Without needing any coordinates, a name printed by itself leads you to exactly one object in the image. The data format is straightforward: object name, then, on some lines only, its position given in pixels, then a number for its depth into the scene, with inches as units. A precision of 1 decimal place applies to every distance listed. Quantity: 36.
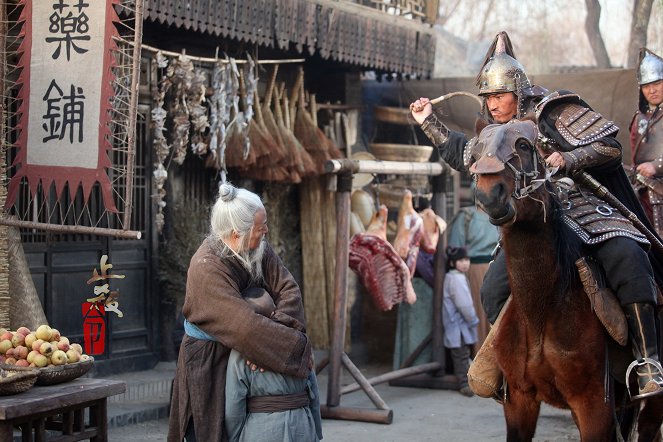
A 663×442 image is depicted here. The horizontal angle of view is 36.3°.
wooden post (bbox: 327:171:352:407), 343.3
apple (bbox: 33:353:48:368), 224.5
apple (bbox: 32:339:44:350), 230.1
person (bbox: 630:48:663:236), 323.3
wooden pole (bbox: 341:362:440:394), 358.3
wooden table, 203.6
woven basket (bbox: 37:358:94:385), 223.5
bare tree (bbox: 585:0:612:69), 667.4
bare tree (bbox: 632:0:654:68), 623.5
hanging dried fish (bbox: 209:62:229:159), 365.7
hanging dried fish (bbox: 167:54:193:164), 350.6
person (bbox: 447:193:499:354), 450.9
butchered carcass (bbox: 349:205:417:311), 371.9
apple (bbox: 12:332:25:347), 231.7
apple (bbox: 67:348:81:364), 232.5
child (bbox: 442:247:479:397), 406.6
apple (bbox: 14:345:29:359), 227.5
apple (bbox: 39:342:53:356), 227.8
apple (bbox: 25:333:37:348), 232.1
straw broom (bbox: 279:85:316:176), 399.9
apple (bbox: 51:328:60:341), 237.1
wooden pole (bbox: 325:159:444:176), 333.1
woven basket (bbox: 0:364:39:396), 207.6
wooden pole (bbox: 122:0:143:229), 252.2
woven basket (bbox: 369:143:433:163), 457.7
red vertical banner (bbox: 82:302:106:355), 295.2
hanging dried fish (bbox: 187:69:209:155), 356.2
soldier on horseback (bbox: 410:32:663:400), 208.1
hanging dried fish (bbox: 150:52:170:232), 347.3
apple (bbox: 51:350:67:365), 228.2
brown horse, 183.3
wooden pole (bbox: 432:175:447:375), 405.7
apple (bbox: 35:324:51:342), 234.5
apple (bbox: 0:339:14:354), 227.8
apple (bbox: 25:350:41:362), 225.5
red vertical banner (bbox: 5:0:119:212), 260.8
